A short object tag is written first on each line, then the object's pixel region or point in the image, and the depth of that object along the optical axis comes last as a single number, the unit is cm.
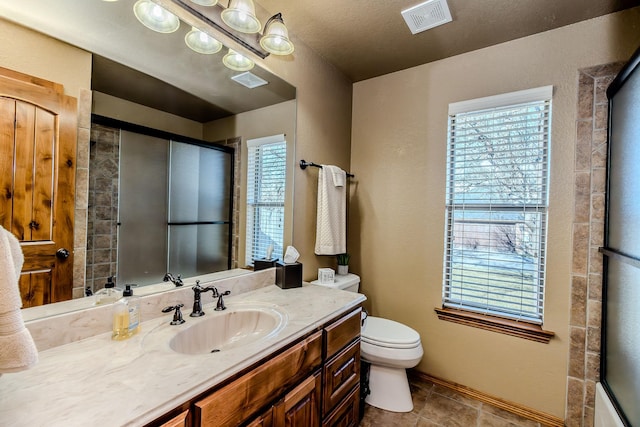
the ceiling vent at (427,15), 159
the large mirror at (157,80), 102
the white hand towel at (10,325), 54
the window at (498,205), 182
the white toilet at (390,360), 178
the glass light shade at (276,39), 157
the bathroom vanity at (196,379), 67
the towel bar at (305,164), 201
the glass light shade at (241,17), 138
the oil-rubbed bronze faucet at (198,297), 125
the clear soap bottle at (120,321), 101
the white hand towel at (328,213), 211
